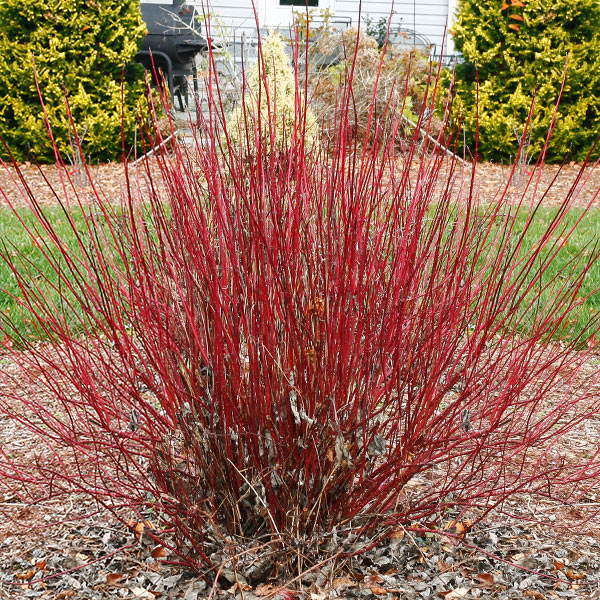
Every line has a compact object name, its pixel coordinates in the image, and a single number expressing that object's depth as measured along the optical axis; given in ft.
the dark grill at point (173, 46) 41.01
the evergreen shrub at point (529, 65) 33.73
